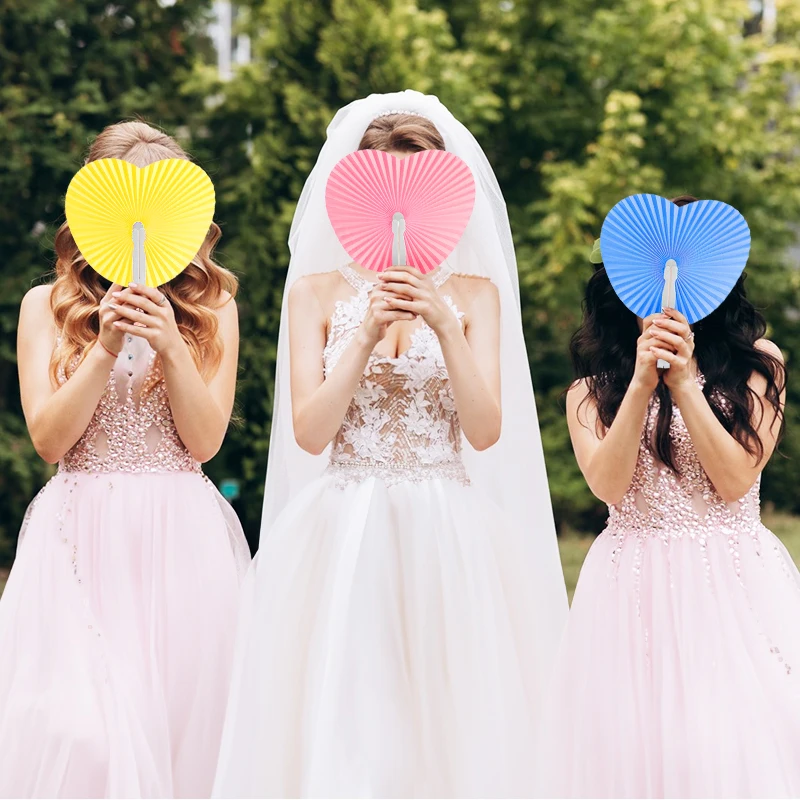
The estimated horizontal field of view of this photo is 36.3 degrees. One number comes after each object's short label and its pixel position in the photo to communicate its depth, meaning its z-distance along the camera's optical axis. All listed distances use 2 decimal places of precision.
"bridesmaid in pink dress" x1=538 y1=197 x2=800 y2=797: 3.31
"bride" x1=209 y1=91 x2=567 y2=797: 3.61
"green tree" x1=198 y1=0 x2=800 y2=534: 12.62
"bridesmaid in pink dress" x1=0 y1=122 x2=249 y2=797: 3.69
